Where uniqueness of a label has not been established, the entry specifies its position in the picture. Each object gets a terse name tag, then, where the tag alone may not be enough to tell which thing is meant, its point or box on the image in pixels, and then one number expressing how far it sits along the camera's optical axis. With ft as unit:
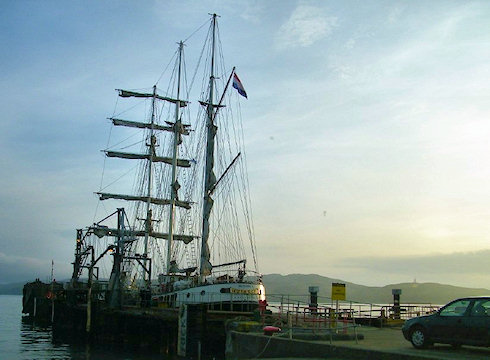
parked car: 55.62
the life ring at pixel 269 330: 71.31
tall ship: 129.08
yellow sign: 75.31
